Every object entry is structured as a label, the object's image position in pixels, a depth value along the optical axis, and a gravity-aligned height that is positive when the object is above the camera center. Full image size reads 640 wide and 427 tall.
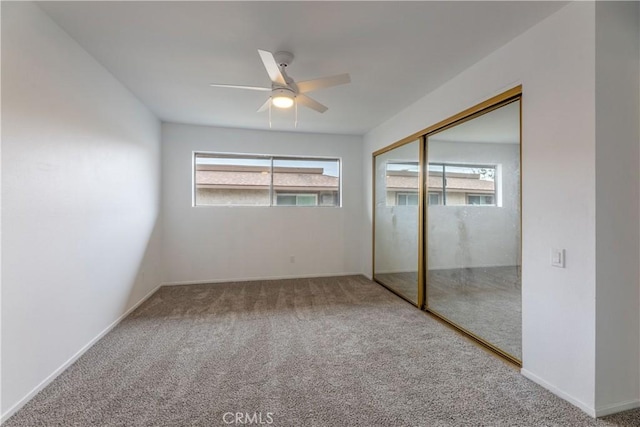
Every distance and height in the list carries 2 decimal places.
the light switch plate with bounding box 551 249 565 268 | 1.80 -0.30
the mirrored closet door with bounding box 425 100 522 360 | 2.29 -0.14
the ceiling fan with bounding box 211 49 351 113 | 2.18 +1.06
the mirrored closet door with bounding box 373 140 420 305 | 3.60 -0.09
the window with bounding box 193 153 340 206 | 4.66 +0.57
